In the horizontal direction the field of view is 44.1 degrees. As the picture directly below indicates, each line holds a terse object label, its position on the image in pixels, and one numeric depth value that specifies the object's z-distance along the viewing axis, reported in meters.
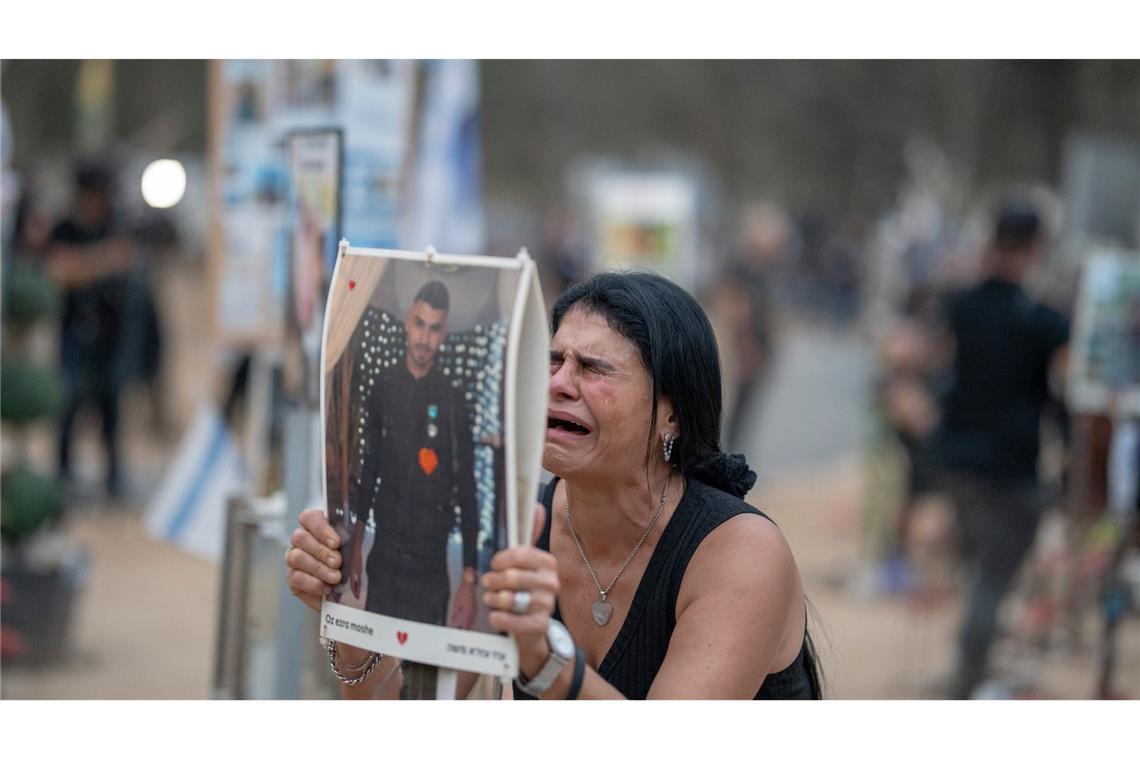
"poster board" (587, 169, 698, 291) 12.81
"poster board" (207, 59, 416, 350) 4.59
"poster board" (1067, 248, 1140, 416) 5.90
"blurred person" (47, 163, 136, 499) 8.80
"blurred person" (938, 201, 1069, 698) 5.50
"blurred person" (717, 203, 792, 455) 9.94
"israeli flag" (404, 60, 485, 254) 6.31
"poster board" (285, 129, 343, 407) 3.07
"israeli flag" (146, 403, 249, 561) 4.09
